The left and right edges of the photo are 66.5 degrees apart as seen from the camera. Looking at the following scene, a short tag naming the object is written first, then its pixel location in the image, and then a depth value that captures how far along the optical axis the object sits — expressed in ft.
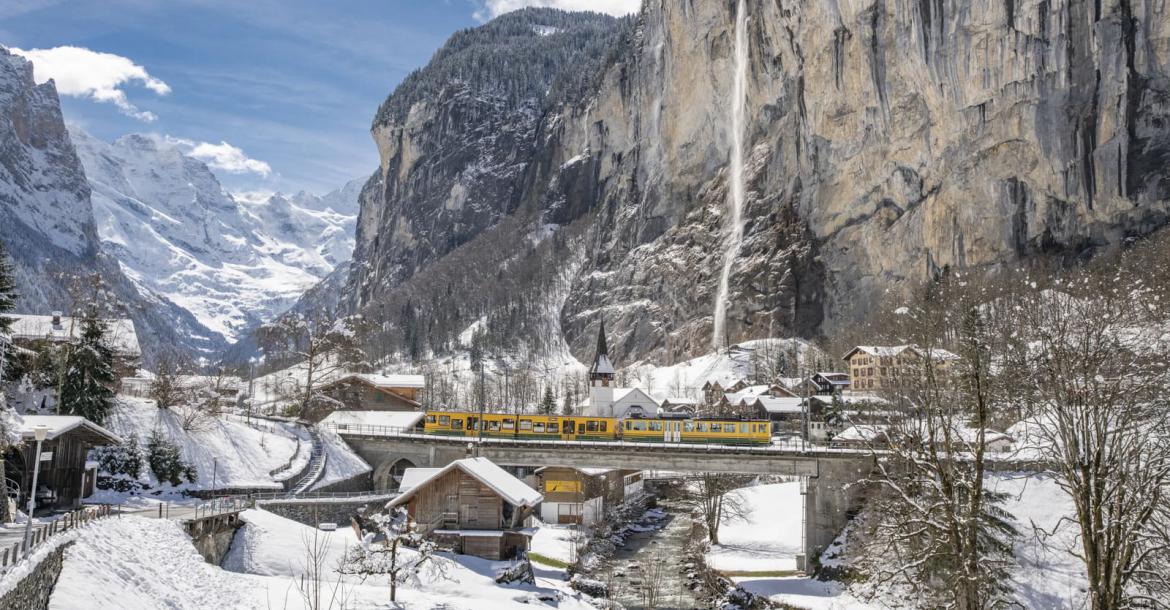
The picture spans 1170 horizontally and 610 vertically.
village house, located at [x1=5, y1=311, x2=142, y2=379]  223.51
